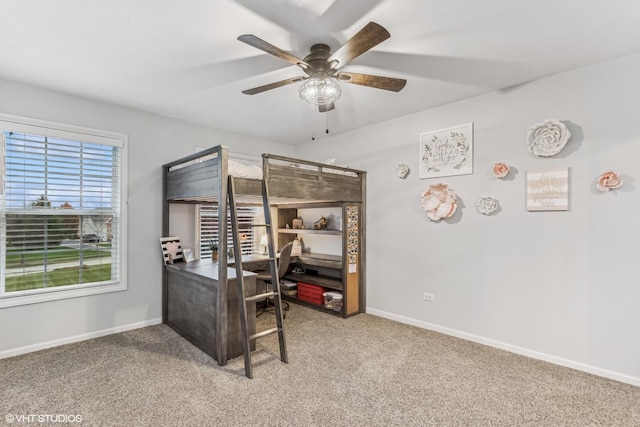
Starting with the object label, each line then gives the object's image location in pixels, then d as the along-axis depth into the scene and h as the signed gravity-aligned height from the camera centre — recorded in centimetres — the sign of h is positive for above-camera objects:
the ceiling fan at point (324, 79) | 224 +101
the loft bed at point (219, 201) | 282 +22
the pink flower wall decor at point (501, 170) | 309 +46
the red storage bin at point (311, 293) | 445 -109
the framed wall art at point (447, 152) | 340 +73
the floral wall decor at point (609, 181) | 252 +28
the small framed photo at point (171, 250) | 378 -38
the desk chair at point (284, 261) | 413 -57
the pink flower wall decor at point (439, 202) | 348 +17
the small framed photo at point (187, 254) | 391 -45
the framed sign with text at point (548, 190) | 278 +24
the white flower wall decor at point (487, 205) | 318 +12
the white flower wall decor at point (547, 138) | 277 +70
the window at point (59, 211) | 297 +7
